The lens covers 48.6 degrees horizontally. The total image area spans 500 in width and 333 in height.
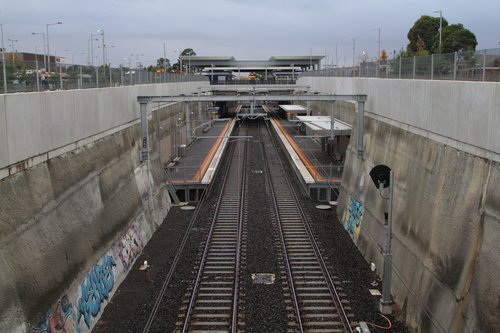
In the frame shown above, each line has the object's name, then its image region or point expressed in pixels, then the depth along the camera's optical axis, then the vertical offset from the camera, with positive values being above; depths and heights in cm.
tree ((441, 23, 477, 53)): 5172 +425
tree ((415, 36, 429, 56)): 6550 +474
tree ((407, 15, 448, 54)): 6956 +684
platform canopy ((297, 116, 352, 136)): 2756 -211
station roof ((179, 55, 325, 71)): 9388 +404
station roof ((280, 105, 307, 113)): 4439 -196
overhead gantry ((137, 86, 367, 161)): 2180 -57
